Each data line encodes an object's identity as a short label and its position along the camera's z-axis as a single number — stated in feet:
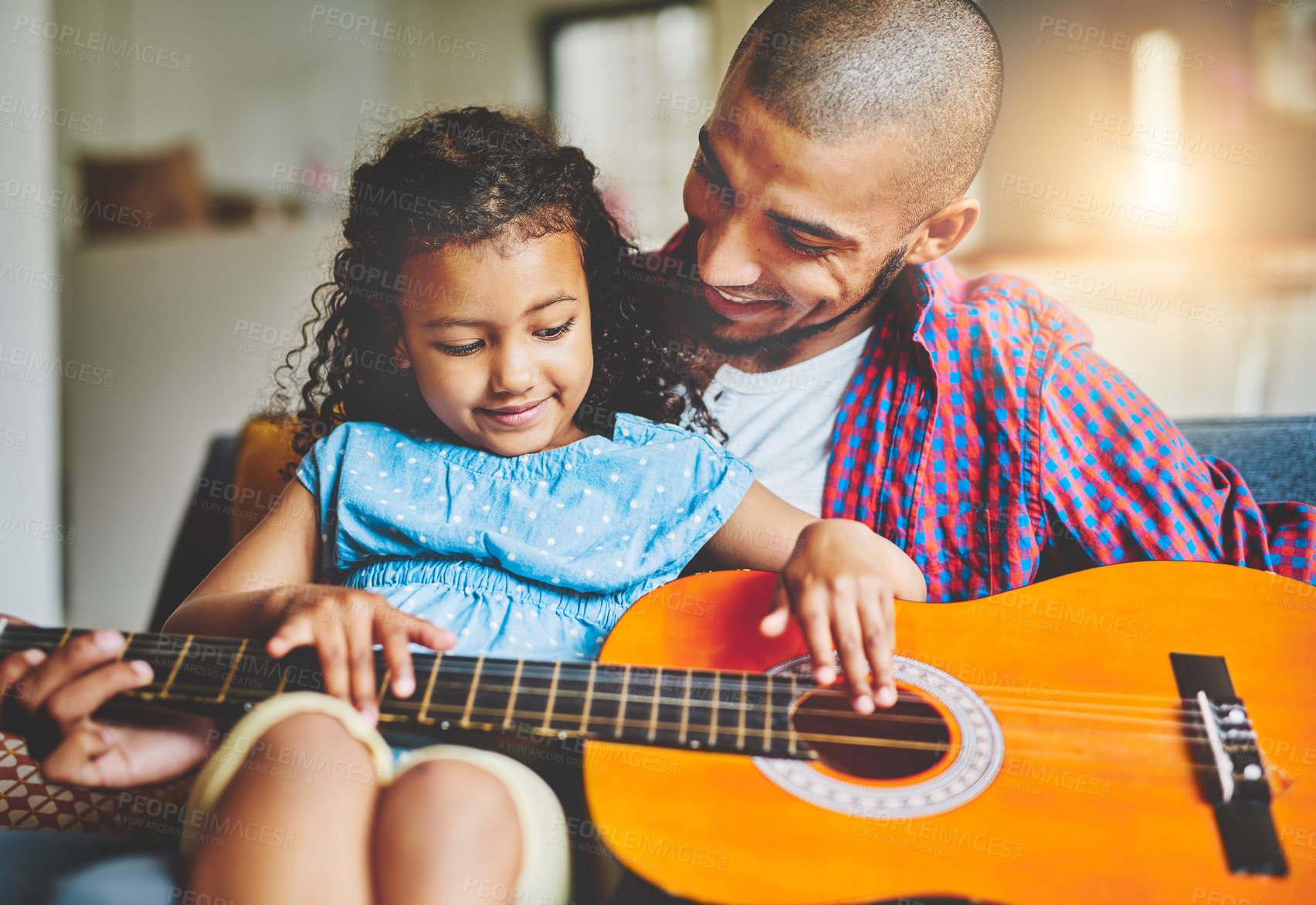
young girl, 2.49
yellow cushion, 3.76
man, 2.64
